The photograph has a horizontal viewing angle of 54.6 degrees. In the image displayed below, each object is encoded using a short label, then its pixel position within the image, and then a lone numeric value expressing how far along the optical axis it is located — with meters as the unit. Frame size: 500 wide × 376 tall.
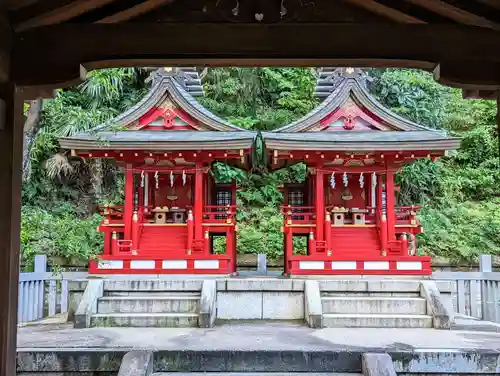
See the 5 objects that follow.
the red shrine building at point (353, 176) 11.12
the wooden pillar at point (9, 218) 3.09
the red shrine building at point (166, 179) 11.09
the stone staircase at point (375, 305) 9.04
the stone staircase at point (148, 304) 9.11
